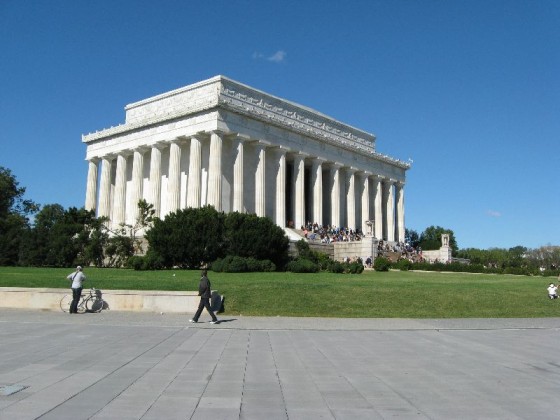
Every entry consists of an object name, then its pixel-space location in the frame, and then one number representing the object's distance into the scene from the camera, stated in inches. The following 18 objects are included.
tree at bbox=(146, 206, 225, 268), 1923.0
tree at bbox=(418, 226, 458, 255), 4538.4
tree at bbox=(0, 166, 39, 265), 2287.2
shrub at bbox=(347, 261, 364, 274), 1953.7
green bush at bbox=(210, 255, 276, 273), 1721.2
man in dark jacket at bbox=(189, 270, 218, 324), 791.2
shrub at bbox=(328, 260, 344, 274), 1950.1
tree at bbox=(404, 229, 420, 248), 4173.7
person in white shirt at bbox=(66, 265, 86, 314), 885.8
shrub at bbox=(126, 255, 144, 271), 1883.6
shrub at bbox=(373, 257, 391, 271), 2185.0
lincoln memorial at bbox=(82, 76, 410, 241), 2556.6
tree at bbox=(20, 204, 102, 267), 2153.1
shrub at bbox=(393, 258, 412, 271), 2284.7
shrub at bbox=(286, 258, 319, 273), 1871.3
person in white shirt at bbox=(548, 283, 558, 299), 1180.5
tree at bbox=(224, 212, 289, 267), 1923.0
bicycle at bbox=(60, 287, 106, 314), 930.1
